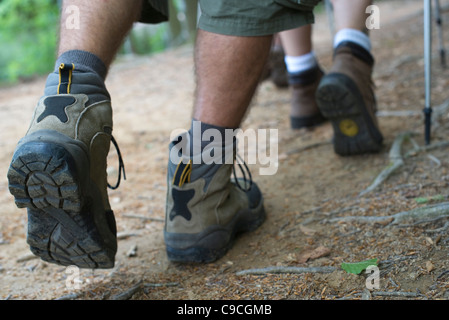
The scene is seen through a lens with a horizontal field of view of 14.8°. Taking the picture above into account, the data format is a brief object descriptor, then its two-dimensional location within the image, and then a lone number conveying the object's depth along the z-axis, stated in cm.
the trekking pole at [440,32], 325
